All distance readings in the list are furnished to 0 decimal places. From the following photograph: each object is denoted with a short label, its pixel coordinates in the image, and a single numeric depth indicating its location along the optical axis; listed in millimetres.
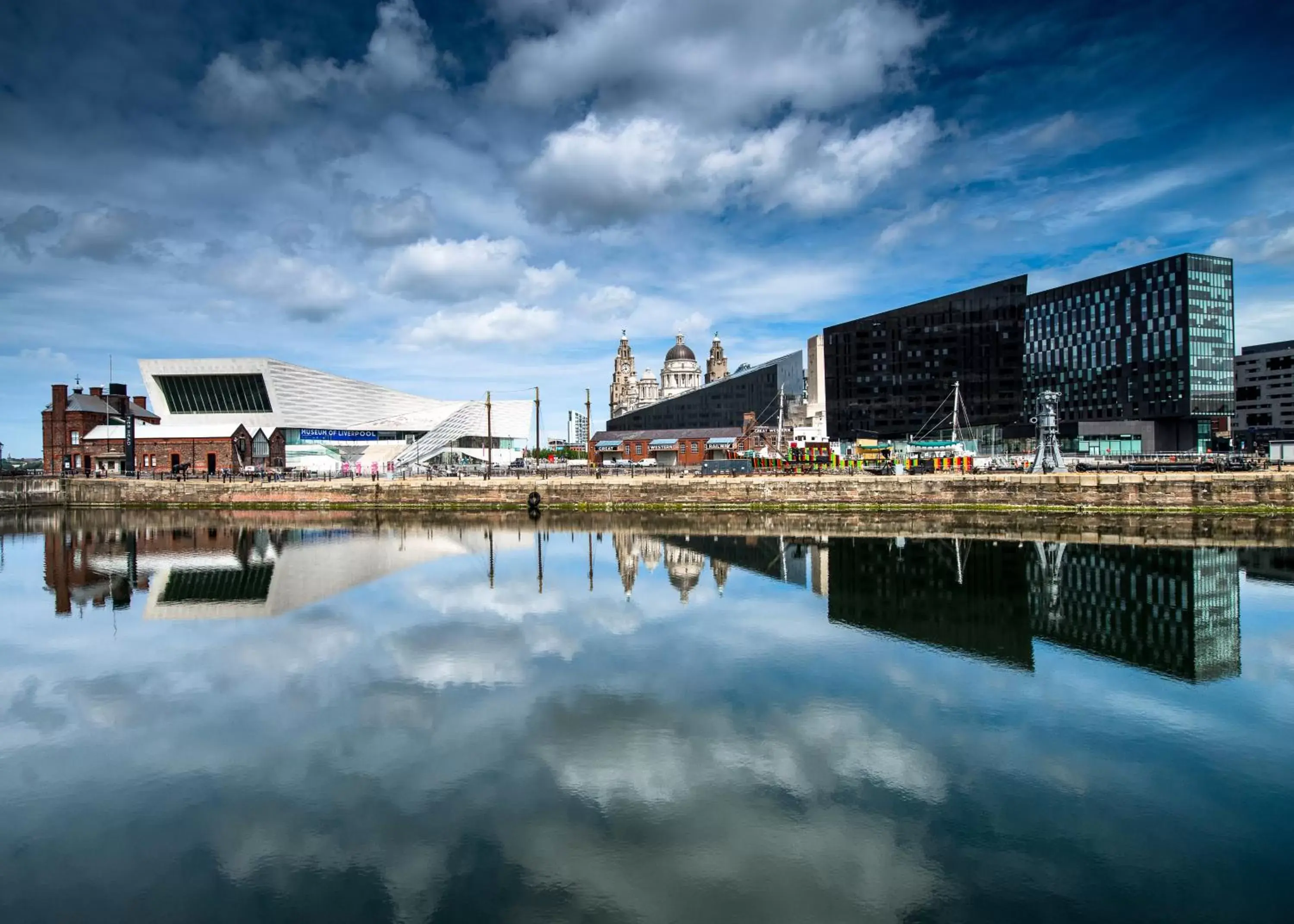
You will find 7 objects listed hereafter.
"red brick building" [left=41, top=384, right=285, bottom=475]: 79375
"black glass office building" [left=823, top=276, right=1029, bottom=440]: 91062
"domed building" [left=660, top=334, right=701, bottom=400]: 181500
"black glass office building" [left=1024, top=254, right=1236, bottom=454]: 96812
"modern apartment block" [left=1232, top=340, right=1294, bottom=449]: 154125
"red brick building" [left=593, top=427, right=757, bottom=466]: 104562
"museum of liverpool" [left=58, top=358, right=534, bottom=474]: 81750
